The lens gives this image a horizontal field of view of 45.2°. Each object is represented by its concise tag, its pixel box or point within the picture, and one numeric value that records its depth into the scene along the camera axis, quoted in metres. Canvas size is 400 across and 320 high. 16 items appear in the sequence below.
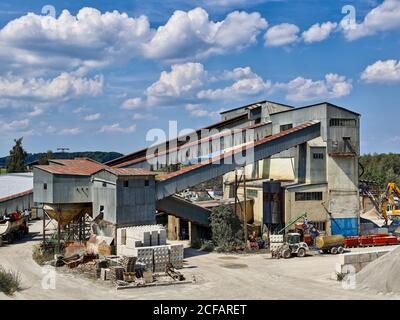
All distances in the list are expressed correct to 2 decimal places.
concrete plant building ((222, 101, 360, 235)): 44.31
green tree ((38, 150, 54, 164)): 113.96
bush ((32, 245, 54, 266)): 34.47
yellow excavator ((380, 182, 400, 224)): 51.16
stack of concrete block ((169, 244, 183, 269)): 31.77
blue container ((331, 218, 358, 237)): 45.56
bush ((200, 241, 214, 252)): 39.28
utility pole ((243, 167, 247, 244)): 40.16
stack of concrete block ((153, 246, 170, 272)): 30.78
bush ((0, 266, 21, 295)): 24.30
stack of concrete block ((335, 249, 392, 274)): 28.31
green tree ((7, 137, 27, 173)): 107.38
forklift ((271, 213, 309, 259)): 35.81
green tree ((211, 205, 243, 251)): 39.50
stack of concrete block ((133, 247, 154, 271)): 30.30
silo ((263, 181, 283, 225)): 44.16
